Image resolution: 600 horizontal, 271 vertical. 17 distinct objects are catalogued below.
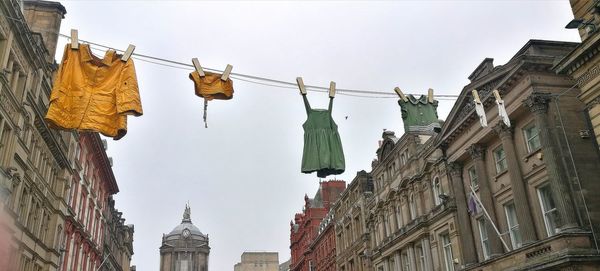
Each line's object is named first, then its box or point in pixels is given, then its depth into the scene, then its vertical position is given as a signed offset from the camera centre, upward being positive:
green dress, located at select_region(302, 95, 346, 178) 18.58 +7.08
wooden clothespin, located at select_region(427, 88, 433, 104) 19.47 +8.83
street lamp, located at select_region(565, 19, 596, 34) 19.45 +11.16
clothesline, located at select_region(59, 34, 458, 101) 16.44 +8.79
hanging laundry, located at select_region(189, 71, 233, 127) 16.97 +8.38
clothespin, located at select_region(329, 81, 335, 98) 18.59 +8.76
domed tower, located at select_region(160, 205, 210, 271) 141.50 +28.17
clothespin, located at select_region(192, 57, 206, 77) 16.81 +8.81
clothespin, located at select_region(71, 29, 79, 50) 15.69 +9.27
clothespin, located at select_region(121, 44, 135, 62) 16.25 +9.06
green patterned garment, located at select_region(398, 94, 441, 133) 20.98 +9.00
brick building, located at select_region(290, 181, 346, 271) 73.24 +18.28
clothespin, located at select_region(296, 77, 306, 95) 18.05 +8.72
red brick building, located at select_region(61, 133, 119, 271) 39.69 +13.18
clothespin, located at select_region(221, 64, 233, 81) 17.03 +8.76
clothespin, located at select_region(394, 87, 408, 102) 19.27 +8.86
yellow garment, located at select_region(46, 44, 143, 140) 15.46 +7.80
